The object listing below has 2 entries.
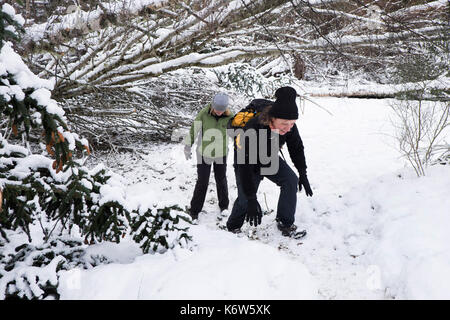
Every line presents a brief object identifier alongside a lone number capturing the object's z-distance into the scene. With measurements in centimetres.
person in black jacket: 298
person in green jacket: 398
